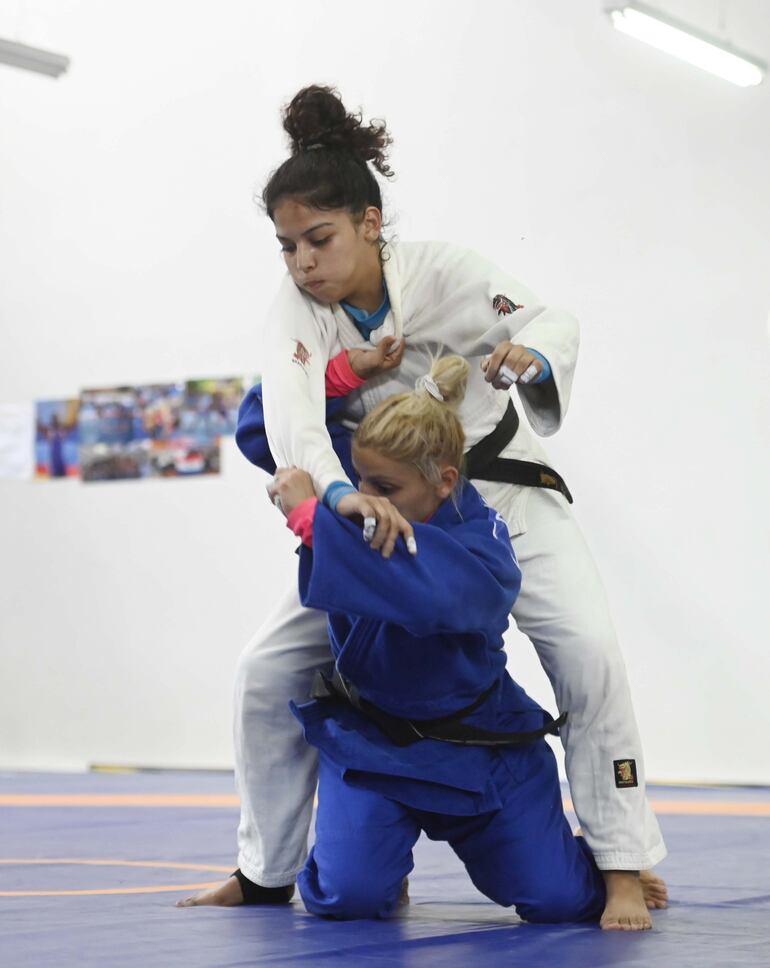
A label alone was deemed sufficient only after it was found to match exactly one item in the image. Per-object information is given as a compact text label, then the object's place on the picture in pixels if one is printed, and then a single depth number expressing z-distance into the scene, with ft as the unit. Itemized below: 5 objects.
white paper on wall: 51.24
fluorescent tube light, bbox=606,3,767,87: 36.42
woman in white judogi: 15.48
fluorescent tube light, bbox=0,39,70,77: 42.32
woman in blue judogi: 14.19
